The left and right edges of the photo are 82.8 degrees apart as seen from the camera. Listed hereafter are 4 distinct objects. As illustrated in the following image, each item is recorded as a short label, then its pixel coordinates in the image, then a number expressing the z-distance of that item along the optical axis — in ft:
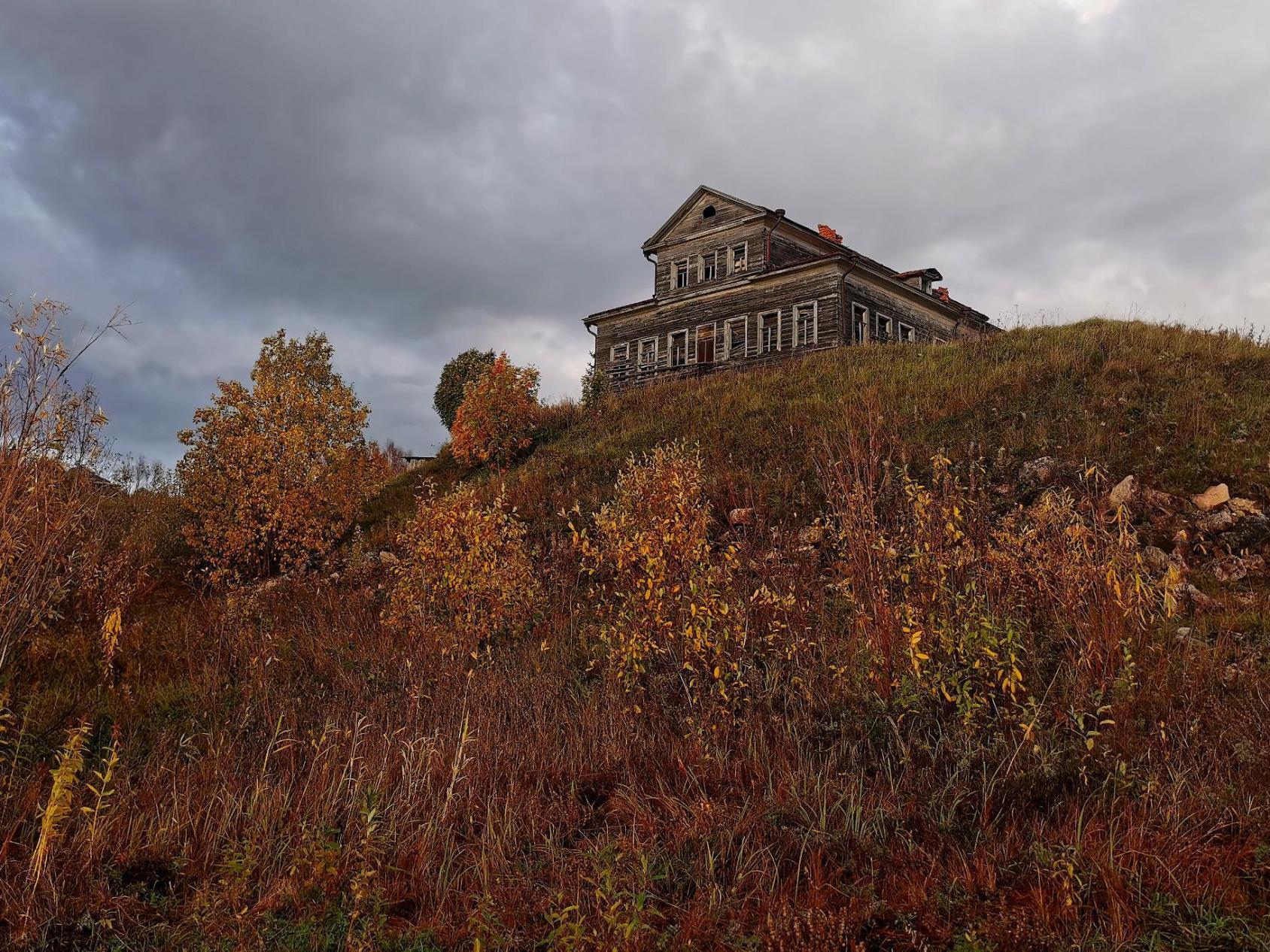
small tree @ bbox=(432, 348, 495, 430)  120.26
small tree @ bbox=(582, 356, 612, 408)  79.51
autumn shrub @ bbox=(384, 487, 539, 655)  26.32
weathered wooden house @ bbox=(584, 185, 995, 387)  88.89
